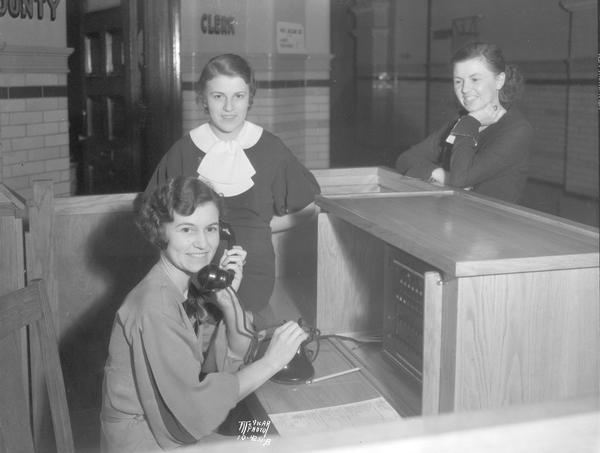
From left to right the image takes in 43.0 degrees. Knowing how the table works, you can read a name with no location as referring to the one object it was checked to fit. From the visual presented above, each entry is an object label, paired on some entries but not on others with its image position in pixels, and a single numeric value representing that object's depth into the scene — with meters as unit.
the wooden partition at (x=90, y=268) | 1.89
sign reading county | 3.24
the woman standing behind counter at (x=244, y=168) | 1.84
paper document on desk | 1.15
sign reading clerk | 4.16
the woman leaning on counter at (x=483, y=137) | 1.91
